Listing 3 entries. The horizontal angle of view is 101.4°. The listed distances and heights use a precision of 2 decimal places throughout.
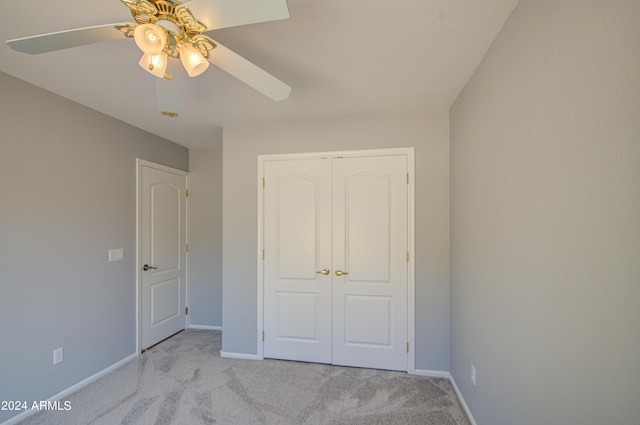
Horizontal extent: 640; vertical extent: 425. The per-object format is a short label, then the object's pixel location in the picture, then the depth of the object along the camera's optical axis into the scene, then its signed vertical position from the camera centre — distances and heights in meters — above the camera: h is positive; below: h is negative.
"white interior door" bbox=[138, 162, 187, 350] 3.00 -0.45
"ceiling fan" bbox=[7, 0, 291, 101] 0.93 +0.73
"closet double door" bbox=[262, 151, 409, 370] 2.52 -0.44
